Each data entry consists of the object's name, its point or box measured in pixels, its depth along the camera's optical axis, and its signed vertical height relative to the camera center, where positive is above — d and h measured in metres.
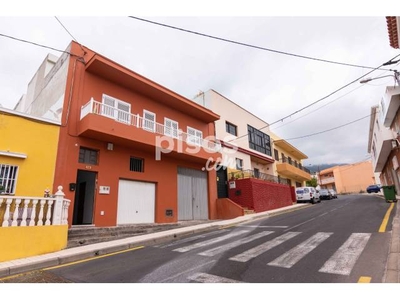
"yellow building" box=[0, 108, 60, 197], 8.41 +2.26
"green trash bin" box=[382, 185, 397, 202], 16.92 +0.55
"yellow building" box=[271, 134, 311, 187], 28.18 +5.91
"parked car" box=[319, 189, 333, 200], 31.30 +1.21
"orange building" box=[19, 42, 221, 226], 10.30 +3.25
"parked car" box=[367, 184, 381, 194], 39.53 +2.13
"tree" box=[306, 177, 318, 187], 52.17 +4.72
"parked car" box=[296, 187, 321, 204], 24.84 +0.97
